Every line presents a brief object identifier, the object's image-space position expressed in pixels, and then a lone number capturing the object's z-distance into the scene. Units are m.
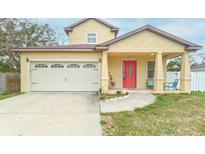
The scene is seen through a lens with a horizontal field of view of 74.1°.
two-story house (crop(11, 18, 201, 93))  9.00
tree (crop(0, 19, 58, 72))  15.42
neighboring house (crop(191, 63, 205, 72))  16.45
